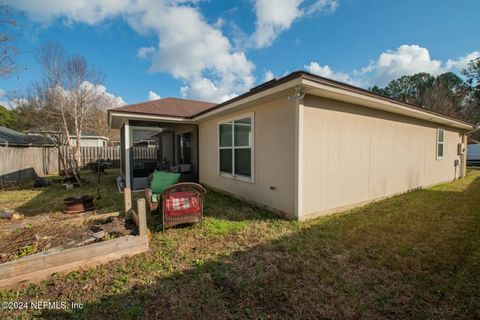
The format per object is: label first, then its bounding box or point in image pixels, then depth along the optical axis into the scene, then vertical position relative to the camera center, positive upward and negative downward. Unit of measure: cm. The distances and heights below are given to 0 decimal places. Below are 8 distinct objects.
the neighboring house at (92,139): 2075 +99
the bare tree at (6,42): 539 +281
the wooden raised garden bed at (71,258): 230 -135
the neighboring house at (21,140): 1118 +53
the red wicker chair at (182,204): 376 -101
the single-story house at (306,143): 438 +15
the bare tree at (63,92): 1307 +367
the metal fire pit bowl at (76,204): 494 -131
